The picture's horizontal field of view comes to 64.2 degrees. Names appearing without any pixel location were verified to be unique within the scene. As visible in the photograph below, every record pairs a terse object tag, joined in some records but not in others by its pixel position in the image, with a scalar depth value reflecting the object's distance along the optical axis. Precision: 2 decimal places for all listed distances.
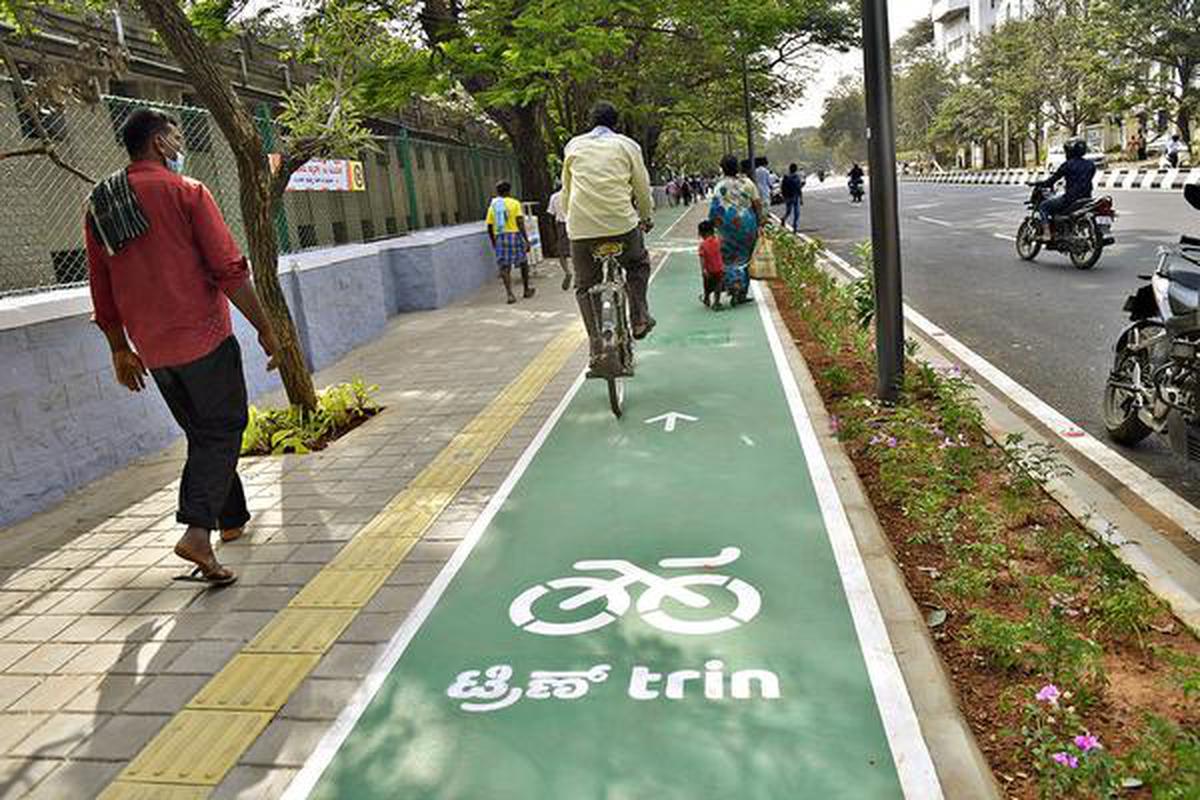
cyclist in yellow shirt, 6.51
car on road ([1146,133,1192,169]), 43.65
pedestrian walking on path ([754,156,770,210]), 19.37
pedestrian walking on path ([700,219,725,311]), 10.80
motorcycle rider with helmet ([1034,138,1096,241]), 12.48
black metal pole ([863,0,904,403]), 5.64
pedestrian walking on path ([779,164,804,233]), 21.70
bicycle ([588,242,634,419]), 6.38
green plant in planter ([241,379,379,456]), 6.46
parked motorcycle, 4.39
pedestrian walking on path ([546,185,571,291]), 14.87
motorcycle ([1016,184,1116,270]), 11.74
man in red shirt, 3.97
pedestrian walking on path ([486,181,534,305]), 13.52
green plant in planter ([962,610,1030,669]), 3.09
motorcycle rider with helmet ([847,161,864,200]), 35.31
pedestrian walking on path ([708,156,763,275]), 10.66
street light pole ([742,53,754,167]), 25.17
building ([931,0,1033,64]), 79.23
